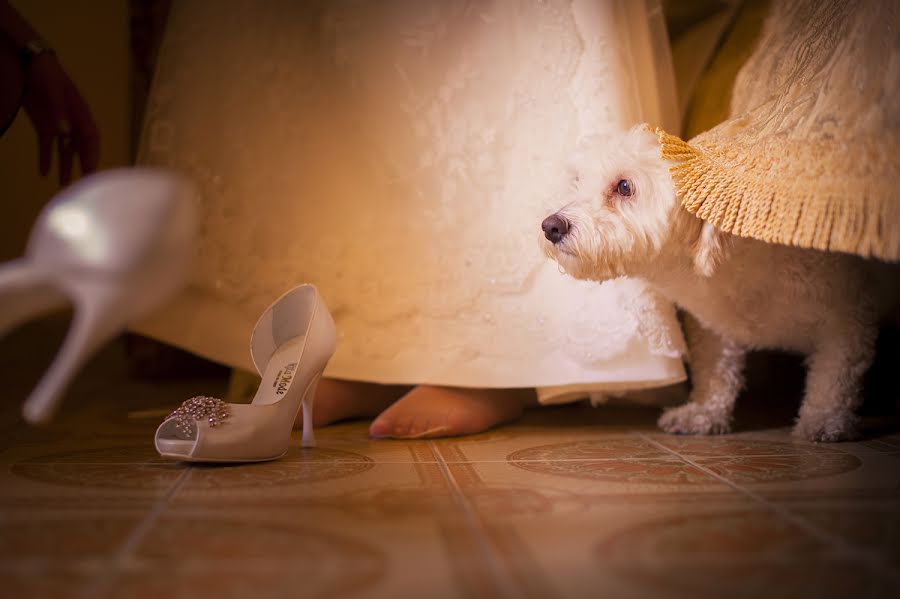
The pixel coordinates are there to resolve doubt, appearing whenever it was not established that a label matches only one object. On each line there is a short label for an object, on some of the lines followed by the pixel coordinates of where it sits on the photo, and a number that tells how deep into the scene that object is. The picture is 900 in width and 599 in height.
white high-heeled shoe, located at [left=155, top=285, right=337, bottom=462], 1.03
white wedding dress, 1.26
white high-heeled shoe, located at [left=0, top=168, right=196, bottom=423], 0.61
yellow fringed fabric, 0.92
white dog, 1.12
